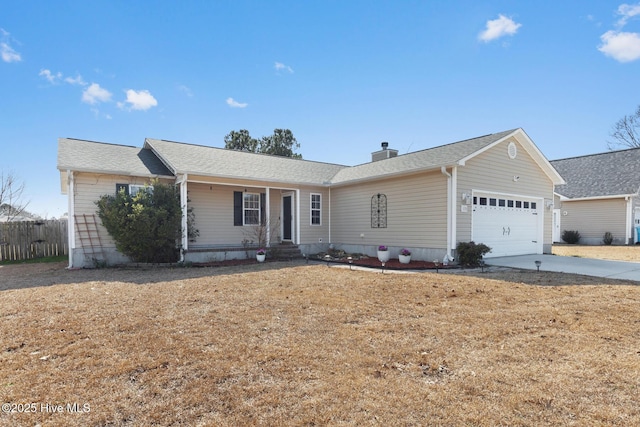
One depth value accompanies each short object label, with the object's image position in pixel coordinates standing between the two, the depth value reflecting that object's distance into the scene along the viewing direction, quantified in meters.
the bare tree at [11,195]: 24.52
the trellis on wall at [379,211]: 12.80
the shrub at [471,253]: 10.19
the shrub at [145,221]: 10.22
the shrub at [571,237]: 21.00
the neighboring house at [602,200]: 19.72
